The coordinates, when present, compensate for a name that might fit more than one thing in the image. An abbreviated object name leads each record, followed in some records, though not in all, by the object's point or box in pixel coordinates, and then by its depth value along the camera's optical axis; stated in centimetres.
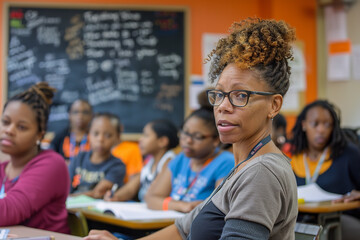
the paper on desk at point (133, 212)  230
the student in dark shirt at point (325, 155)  298
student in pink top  196
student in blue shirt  251
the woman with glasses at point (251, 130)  109
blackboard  502
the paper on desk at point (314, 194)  270
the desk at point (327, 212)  245
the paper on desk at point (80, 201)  272
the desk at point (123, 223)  217
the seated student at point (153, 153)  332
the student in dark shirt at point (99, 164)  333
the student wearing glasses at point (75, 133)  441
